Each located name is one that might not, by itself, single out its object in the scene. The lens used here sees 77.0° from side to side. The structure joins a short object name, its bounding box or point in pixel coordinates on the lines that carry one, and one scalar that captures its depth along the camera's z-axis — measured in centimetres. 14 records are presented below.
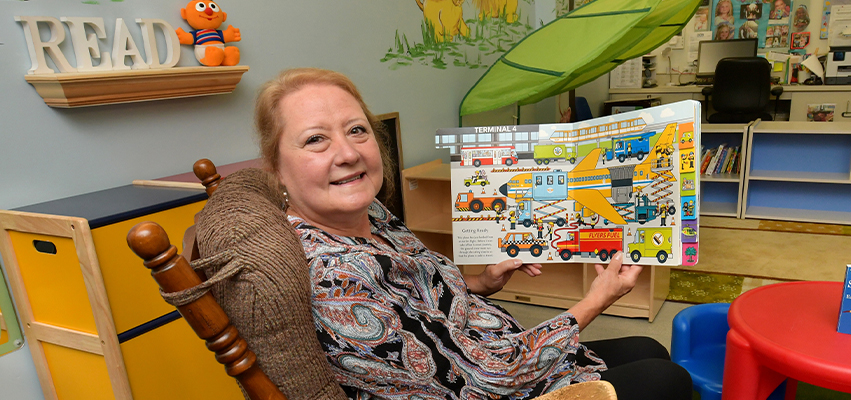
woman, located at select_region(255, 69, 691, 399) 85
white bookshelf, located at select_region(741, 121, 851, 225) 372
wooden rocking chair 65
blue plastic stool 158
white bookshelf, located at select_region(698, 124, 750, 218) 398
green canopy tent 224
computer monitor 525
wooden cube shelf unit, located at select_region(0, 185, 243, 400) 117
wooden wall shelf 128
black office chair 452
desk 495
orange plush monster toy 161
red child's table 115
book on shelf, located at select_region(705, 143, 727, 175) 411
